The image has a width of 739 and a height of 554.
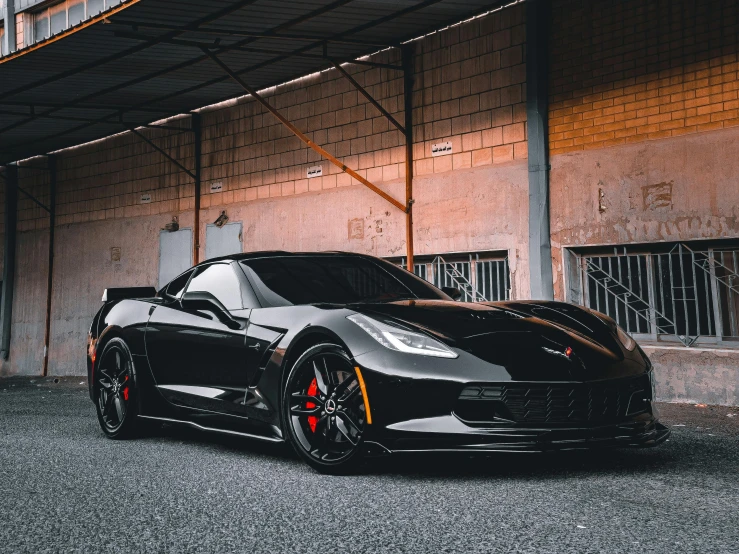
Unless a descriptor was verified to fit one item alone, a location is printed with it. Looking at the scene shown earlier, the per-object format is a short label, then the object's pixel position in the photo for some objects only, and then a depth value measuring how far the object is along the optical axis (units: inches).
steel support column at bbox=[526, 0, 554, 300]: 444.1
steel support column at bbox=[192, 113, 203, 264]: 684.1
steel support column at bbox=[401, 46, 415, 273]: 519.2
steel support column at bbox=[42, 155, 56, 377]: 832.3
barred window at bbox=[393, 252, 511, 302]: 476.7
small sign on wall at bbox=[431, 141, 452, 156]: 499.1
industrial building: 392.5
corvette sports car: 189.9
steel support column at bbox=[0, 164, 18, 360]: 880.3
